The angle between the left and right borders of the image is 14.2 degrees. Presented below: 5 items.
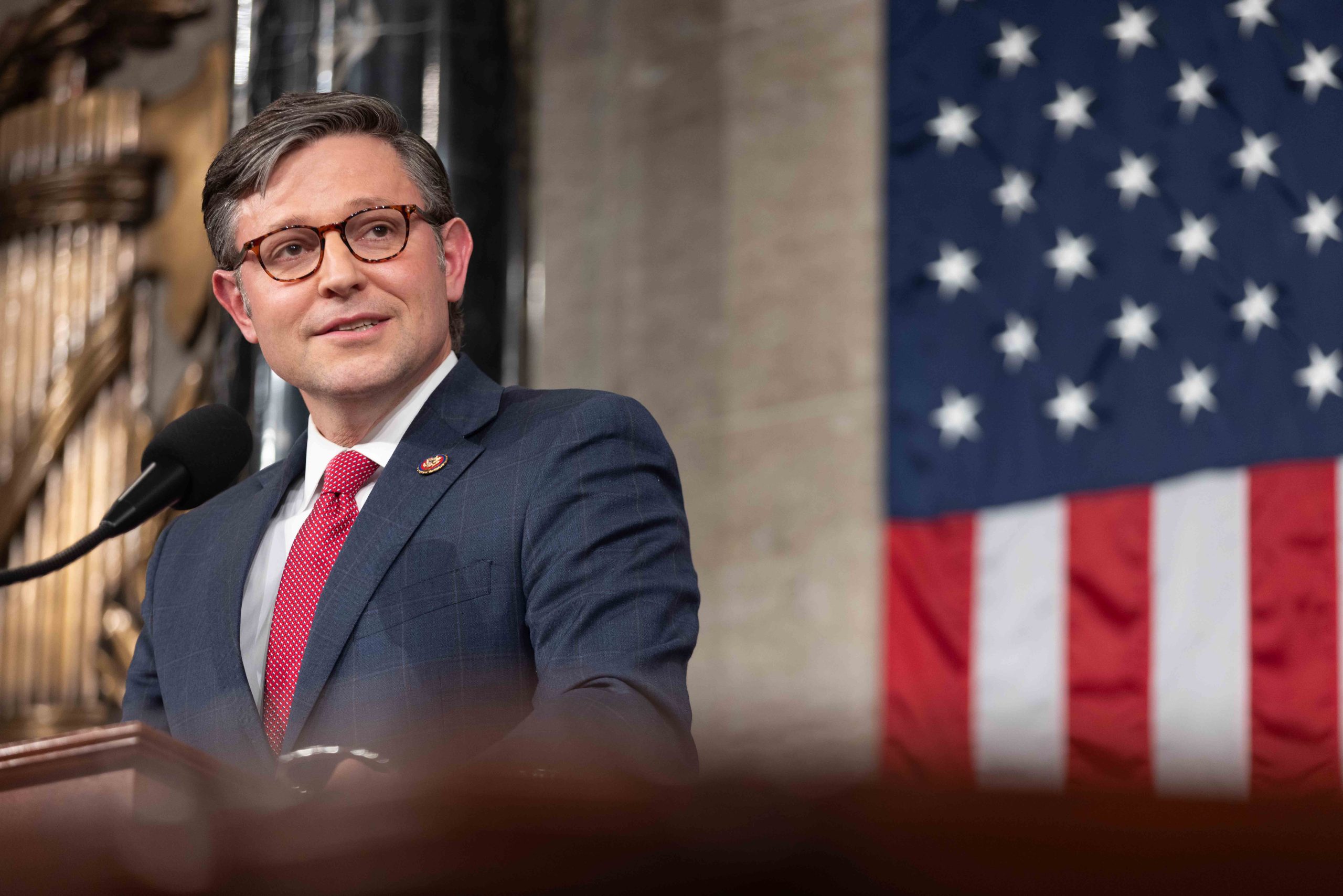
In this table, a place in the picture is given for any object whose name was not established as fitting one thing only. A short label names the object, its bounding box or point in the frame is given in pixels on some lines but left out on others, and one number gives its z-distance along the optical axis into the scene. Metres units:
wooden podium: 3.06
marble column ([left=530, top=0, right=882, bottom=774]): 7.02
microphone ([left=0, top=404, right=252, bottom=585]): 3.82
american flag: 5.93
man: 3.70
